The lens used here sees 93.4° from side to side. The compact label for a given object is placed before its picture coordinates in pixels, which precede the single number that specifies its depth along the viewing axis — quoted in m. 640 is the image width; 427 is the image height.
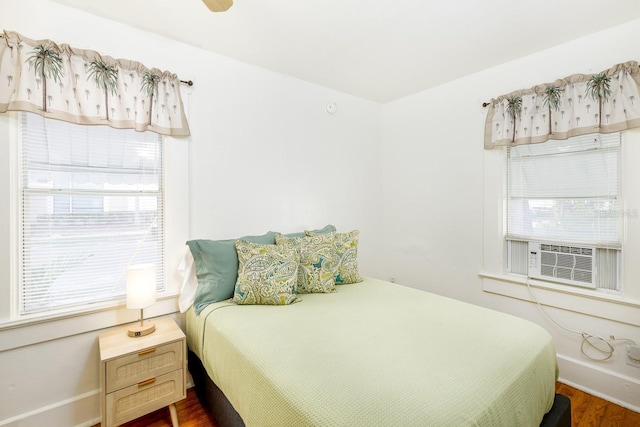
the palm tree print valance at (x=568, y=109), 1.94
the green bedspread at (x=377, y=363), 1.02
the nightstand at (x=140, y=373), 1.57
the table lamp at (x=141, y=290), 1.79
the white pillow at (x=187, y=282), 2.11
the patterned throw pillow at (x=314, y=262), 2.24
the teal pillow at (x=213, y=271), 2.02
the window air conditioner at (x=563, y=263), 2.20
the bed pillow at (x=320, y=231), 2.65
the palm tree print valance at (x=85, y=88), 1.62
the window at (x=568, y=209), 2.09
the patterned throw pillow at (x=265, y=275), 1.98
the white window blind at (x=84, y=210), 1.75
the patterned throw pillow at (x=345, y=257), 2.42
